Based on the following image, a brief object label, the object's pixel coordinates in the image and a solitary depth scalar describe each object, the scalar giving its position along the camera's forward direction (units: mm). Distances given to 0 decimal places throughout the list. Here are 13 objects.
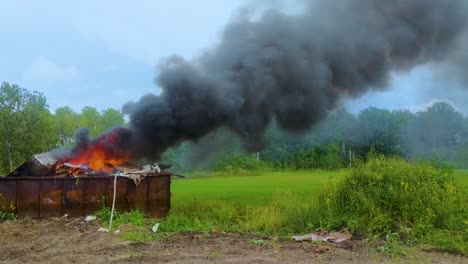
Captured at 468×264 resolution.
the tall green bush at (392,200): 9109
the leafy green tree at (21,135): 27375
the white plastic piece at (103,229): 9773
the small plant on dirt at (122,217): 10414
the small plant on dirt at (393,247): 7535
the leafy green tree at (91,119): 43031
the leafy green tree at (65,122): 38812
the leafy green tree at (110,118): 41119
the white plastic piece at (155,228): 9779
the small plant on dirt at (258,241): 8383
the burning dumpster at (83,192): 11234
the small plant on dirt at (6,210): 11133
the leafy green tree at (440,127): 45312
